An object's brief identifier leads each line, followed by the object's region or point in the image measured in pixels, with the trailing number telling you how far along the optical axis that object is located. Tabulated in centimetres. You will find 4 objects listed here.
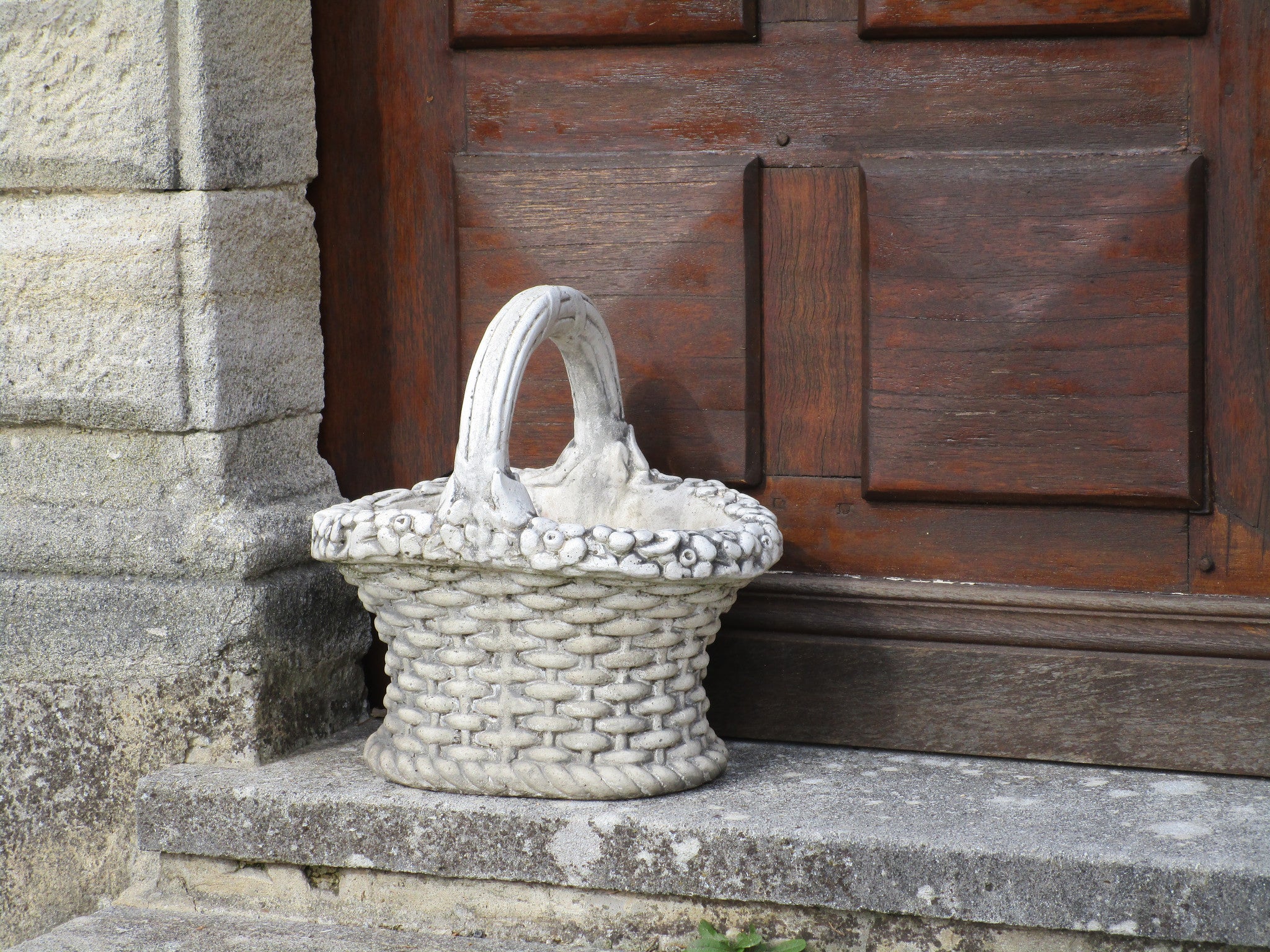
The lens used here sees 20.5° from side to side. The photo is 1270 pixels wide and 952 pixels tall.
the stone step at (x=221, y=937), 303
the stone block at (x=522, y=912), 298
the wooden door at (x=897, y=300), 313
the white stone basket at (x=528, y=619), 297
